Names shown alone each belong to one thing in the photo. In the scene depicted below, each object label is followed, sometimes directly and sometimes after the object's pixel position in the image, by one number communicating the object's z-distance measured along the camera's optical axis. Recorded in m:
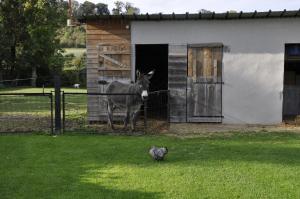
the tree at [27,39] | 39.31
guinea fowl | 8.35
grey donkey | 11.98
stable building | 14.02
